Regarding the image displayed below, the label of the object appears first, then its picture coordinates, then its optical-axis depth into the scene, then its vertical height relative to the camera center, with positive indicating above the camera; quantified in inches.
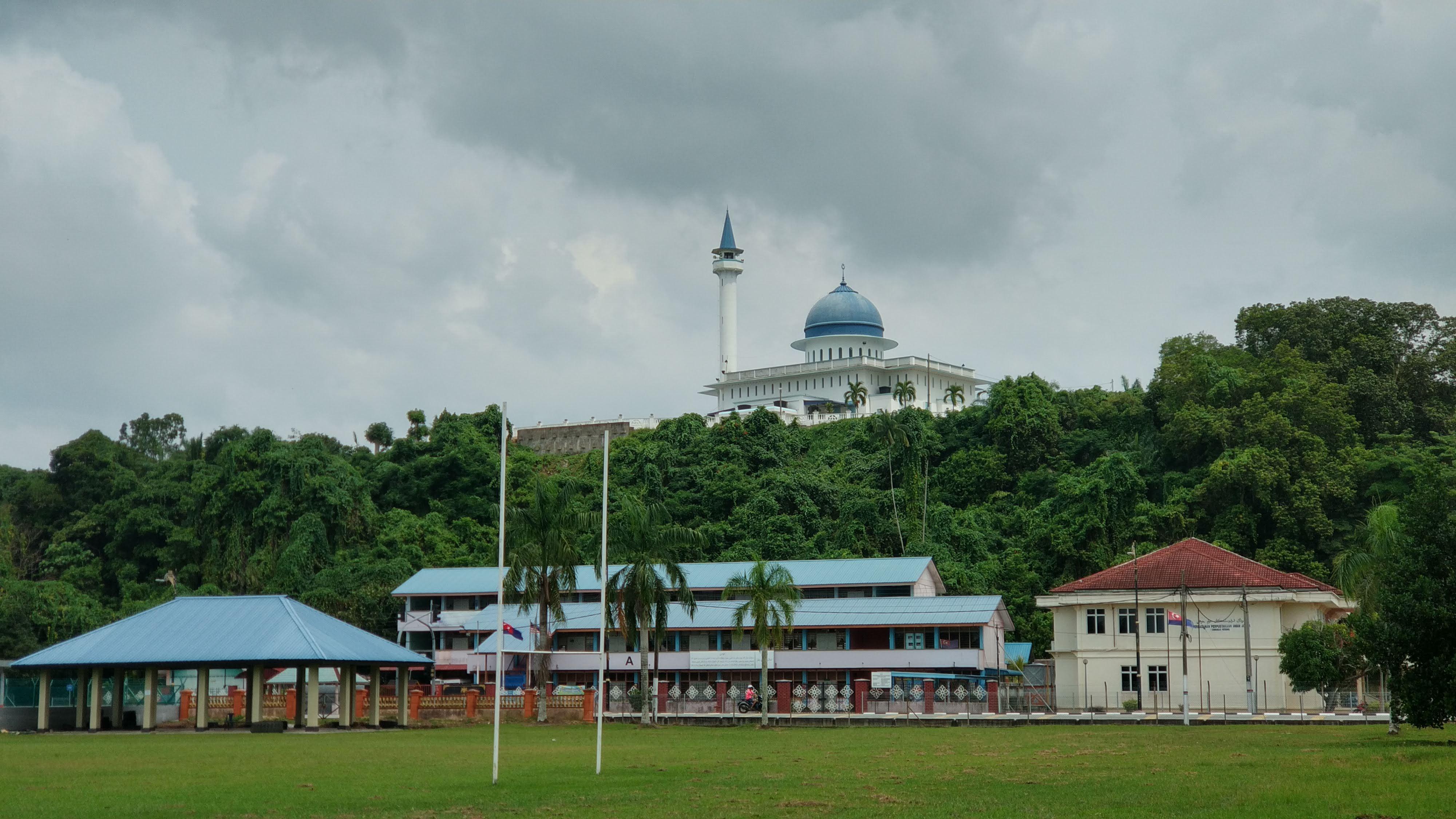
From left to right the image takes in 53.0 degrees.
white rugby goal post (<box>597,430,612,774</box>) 1027.3 -79.4
